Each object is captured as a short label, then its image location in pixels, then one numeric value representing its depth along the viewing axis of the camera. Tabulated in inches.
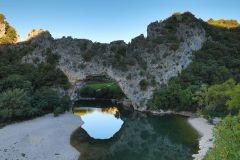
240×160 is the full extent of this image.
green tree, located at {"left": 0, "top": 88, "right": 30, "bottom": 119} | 1330.3
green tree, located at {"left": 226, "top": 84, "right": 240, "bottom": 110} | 1148.1
